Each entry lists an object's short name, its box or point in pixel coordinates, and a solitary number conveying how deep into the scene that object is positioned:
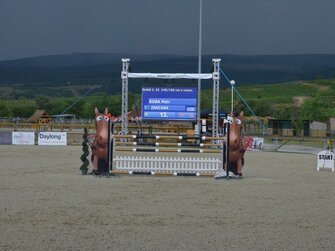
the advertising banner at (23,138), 47.22
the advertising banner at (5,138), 47.47
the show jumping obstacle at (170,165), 22.94
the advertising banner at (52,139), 47.31
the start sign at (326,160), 28.19
